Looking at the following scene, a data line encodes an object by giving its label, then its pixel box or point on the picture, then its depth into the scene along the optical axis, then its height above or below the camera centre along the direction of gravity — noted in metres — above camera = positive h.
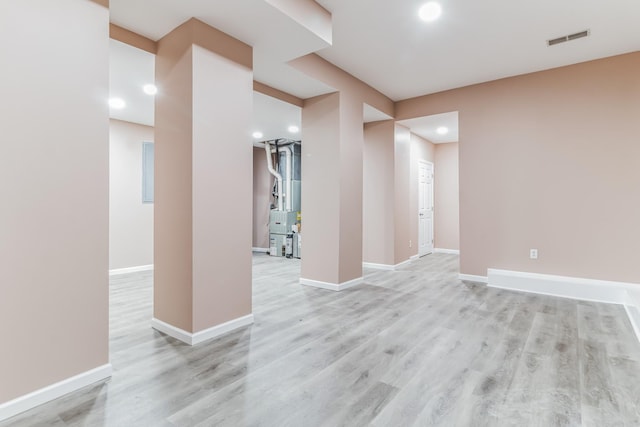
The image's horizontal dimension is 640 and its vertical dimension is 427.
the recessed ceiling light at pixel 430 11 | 2.85 +1.90
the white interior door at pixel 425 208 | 6.96 +0.13
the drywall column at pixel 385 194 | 5.62 +0.37
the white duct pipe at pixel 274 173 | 7.43 +0.98
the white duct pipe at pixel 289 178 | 7.20 +0.83
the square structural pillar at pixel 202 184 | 2.61 +0.27
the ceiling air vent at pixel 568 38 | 3.34 +1.92
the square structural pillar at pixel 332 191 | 4.29 +0.32
